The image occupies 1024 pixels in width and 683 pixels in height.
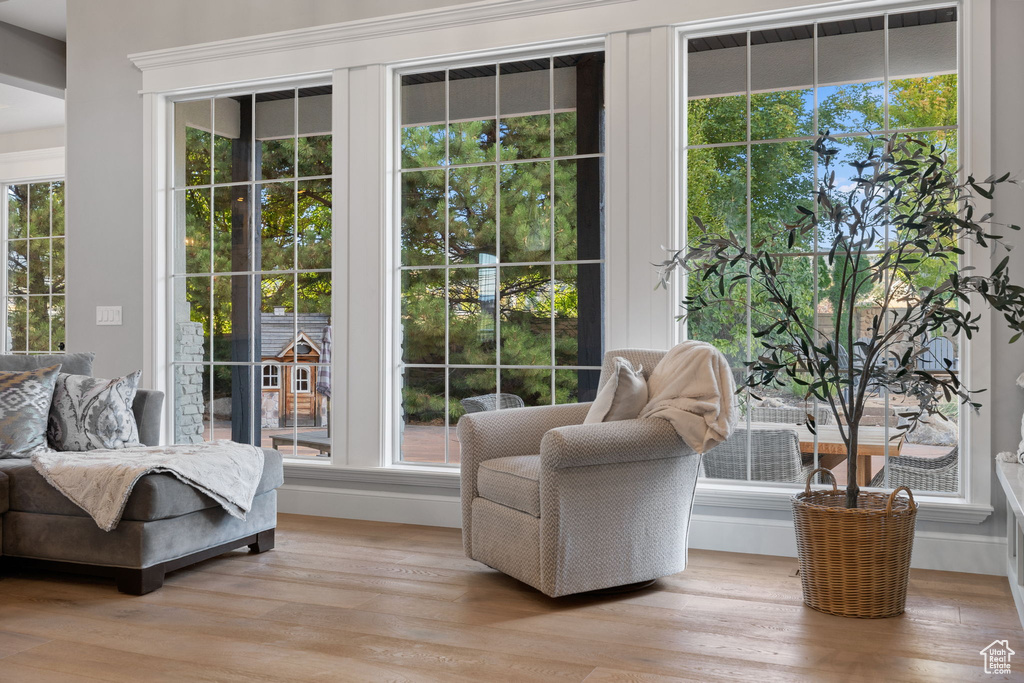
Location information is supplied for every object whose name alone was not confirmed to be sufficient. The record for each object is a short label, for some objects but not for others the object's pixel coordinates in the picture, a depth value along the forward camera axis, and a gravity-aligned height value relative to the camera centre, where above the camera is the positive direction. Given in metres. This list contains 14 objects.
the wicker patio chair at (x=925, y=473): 3.38 -0.53
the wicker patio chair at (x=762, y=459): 3.59 -0.50
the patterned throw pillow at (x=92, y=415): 3.45 -0.30
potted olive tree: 2.67 -0.14
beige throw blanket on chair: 2.84 -0.19
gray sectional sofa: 2.89 -0.68
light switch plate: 4.80 +0.16
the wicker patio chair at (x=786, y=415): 3.55 -0.31
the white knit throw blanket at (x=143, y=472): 2.87 -0.46
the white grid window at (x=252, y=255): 4.45 +0.48
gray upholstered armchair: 2.74 -0.55
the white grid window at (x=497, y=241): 3.91 +0.49
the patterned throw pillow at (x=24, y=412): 3.33 -0.27
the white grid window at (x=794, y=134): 3.39 +0.87
